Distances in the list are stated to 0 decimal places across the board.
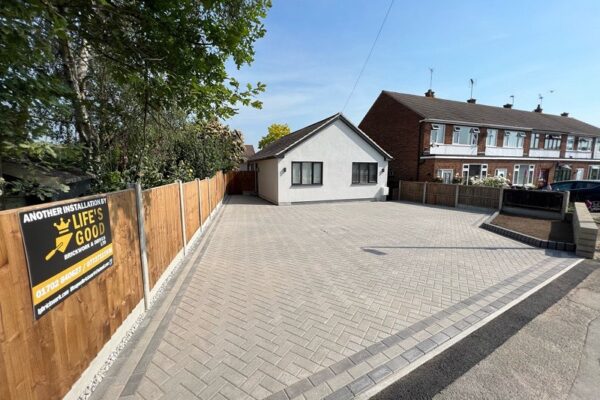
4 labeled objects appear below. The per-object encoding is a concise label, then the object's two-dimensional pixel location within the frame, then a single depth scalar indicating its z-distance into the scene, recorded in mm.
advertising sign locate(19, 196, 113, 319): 2000
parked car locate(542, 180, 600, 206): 14392
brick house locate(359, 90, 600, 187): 19938
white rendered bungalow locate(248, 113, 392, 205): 16547
